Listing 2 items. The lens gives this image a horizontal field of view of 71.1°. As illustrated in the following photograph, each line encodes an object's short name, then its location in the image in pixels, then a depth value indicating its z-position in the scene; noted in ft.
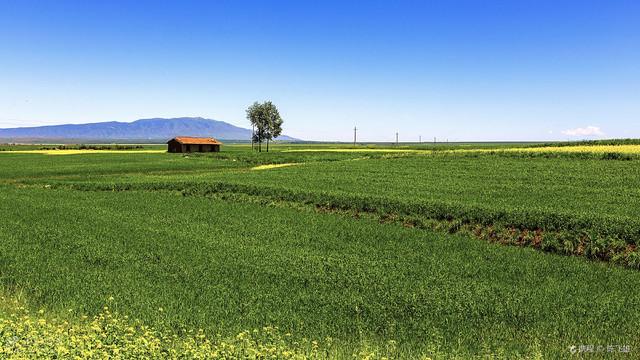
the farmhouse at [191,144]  405.82
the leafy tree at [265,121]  453.58
